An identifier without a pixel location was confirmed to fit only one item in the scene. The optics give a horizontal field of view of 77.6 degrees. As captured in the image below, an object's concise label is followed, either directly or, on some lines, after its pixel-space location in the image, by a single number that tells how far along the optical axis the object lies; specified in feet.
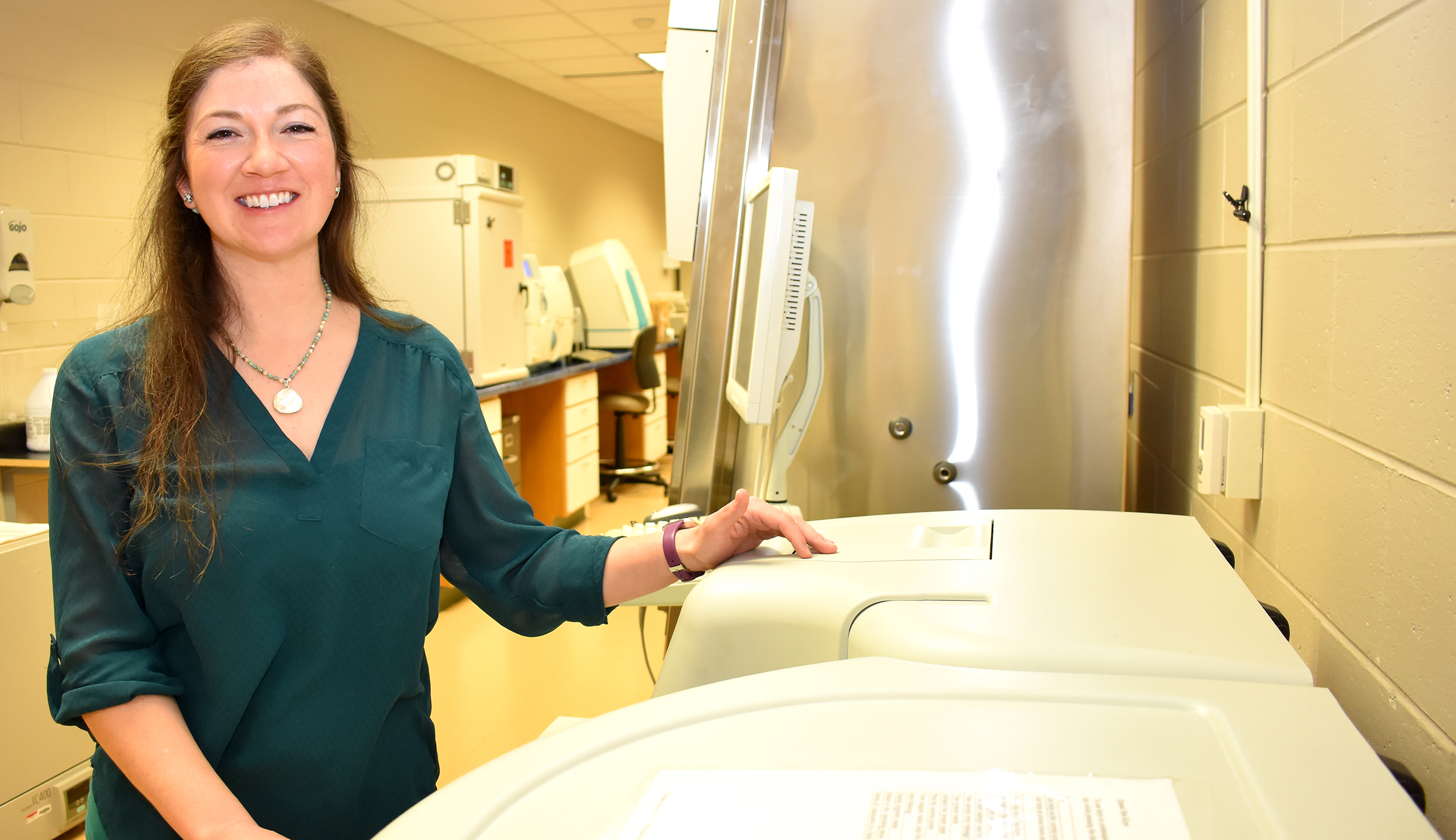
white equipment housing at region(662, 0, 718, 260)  5.99
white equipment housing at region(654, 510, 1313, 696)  2.18
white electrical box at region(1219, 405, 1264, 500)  3.82
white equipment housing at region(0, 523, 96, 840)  6.55
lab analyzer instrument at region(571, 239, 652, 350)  17.78
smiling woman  2.92
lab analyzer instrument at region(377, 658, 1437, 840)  1.56
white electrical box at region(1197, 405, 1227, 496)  3.93
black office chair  17.78
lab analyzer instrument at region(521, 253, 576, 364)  14.20
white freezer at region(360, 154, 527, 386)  11.99
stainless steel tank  5.26
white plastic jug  8.61
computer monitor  4.24
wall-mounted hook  3.88
